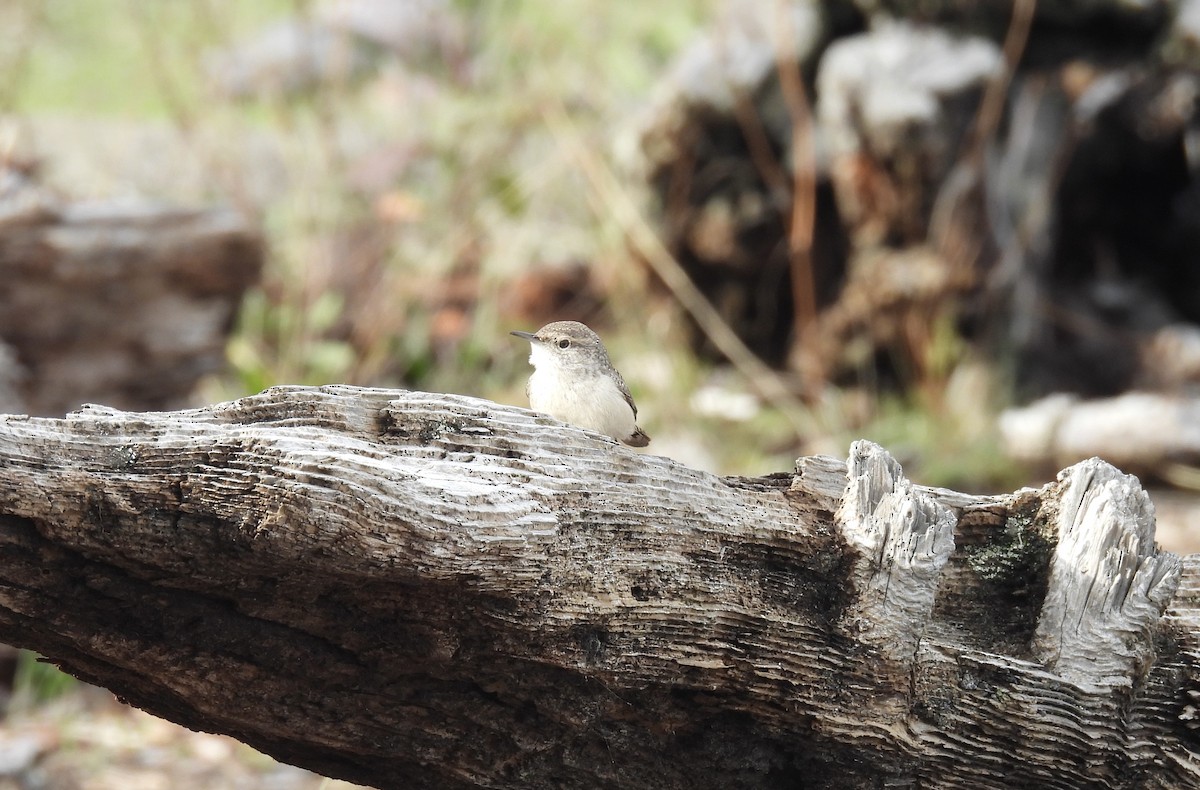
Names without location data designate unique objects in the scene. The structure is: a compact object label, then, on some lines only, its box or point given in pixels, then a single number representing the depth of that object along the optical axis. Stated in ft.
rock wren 24.57
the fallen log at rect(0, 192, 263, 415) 39.24
